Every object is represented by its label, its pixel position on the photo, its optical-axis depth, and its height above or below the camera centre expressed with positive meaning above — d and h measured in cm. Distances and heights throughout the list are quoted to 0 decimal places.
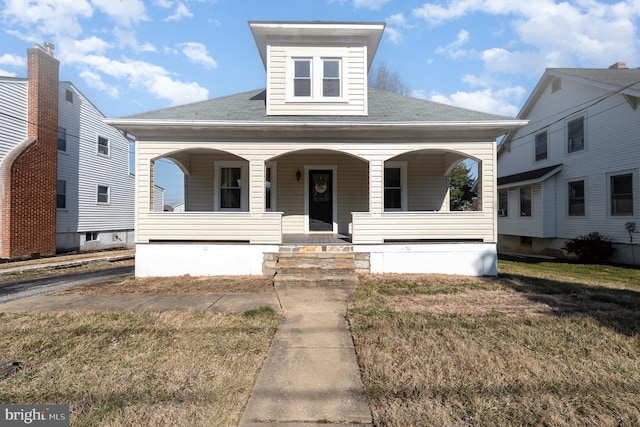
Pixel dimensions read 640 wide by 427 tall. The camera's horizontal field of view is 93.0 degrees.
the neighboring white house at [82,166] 1205 +250
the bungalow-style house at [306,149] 742 +72
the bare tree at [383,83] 2328 +1018
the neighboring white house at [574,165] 1100 +215
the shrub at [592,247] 1129 -121
